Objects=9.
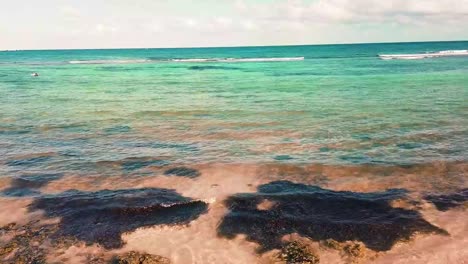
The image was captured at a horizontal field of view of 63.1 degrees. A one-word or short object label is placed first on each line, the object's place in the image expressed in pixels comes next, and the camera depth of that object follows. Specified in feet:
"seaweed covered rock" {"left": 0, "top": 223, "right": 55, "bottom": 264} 31.63
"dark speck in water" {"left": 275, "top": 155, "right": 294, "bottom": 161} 57.00
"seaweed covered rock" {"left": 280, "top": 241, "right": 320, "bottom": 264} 30.78
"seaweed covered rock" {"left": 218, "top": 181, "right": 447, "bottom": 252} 34.35
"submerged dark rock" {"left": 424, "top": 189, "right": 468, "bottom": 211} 39.96
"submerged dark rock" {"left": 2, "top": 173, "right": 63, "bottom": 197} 46.21
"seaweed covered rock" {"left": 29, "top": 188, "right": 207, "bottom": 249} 35.91
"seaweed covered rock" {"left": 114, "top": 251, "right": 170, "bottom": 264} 31.12
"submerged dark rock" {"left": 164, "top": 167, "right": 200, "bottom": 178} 50.96
